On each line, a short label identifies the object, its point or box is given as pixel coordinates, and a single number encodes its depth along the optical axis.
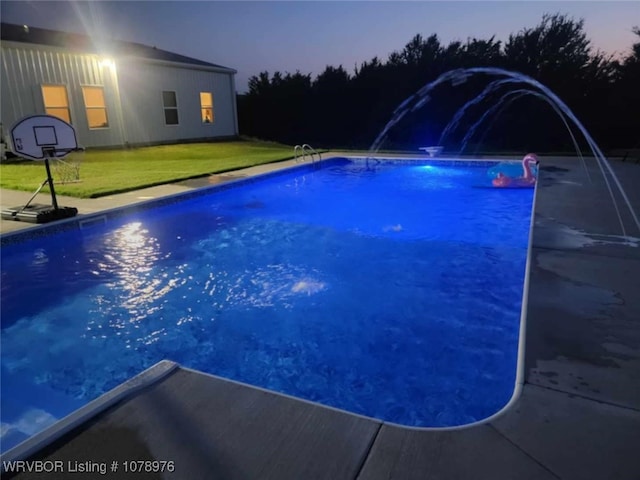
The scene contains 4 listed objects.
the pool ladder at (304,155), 13.01
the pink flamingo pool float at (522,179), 9.22
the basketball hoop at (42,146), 5.65
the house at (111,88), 12.48
